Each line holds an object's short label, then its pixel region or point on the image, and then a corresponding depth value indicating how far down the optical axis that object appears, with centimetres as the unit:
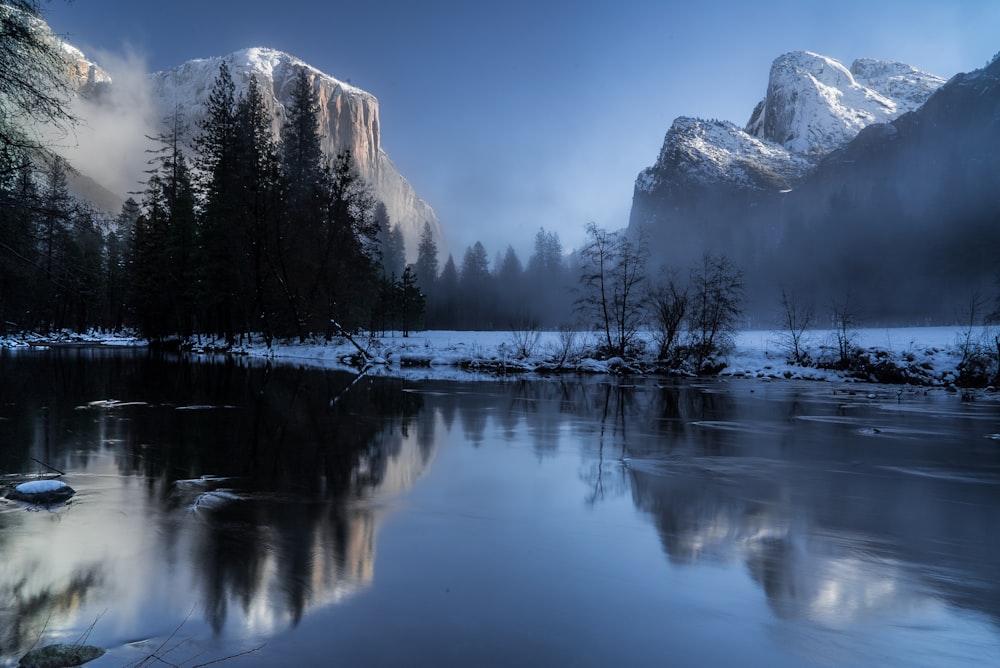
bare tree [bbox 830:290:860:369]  2973
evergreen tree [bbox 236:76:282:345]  3681
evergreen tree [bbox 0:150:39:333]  1091
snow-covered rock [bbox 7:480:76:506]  545
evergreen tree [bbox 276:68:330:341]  3753
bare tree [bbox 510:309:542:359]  3241
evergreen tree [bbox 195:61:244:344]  4044
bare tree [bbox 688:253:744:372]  3133
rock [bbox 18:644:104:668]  275
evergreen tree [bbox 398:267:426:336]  6766
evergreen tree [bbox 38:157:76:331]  1065
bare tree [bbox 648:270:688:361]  3139
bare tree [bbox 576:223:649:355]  3309
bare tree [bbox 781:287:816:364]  3180
